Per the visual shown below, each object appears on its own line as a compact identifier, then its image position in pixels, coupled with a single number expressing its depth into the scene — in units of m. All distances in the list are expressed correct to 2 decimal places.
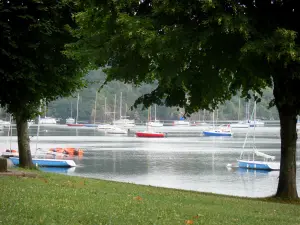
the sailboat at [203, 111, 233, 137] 145.50
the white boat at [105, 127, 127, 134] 151.62
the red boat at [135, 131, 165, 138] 132.88
